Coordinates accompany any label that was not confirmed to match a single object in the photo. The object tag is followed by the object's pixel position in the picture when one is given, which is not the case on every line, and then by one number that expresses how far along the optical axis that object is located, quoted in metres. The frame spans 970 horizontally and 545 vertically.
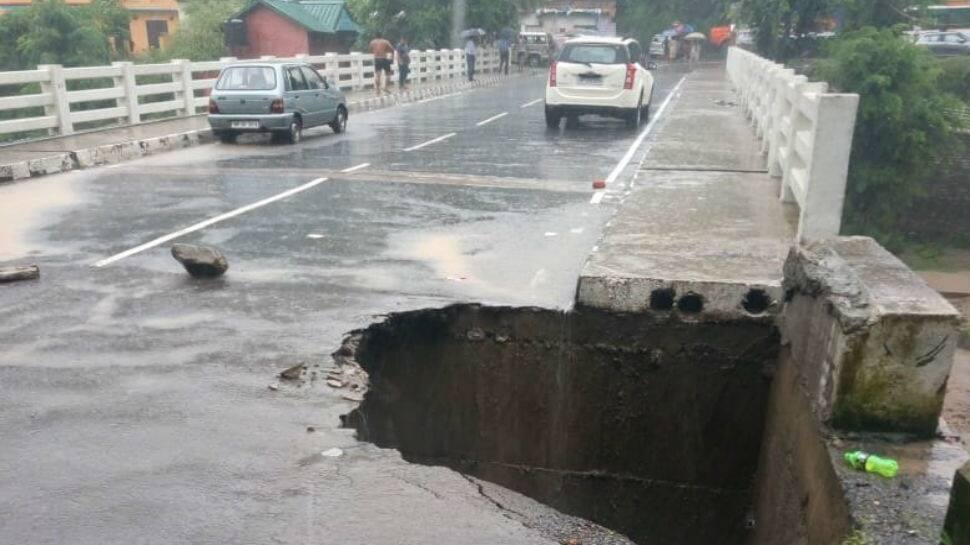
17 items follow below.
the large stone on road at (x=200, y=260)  6.96
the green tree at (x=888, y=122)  21.16
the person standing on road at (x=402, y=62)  29.62
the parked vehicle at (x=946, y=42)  38.72
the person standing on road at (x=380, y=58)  26.70
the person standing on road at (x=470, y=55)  35.31
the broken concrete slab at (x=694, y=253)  5.91
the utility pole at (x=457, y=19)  38.05
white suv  17.36
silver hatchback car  15.71
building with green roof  39.59
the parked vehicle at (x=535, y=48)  49.31
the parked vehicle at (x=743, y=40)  48.31
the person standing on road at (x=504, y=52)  41.06
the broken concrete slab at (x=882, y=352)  3.93
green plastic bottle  3.86
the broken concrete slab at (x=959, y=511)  2.58
